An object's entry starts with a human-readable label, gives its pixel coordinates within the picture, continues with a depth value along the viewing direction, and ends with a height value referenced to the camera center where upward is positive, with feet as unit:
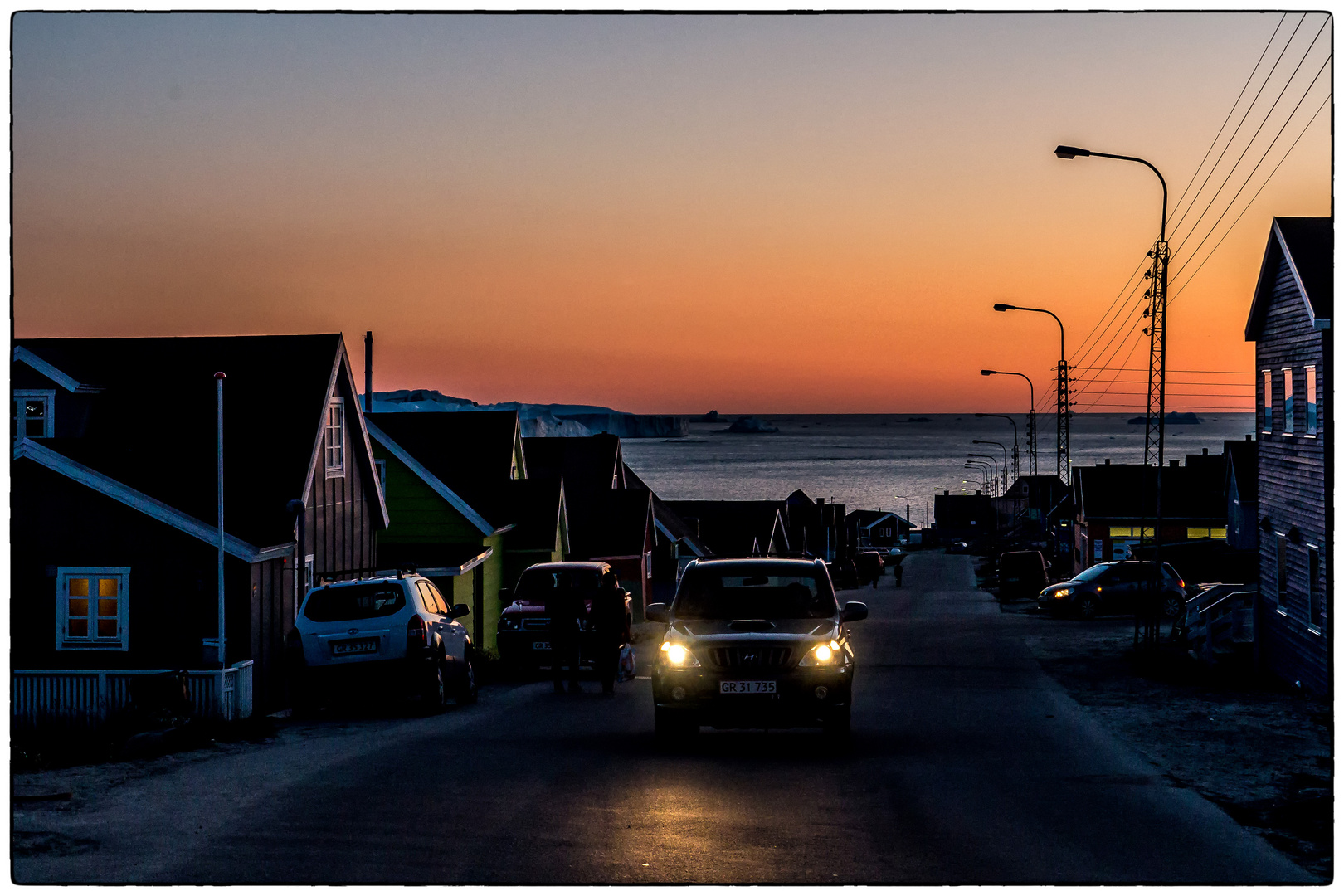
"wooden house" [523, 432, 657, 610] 162.50 -5.08
